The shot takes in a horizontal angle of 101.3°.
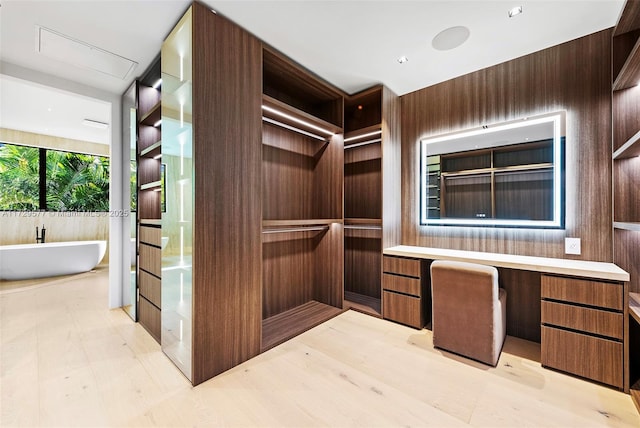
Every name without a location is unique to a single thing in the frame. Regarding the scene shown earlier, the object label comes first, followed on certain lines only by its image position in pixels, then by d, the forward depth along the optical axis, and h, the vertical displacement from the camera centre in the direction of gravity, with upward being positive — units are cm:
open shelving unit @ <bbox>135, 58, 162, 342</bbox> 256 +21
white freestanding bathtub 447 -79
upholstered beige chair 204 -80
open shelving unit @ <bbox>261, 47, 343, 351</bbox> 283 +16
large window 504 +74
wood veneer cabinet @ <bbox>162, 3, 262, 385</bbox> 183 +16
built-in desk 175 -73
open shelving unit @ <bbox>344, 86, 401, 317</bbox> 307 +30
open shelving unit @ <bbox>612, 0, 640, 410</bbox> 194 +39
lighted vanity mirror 239 +39
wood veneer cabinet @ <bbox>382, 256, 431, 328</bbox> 272 -83
